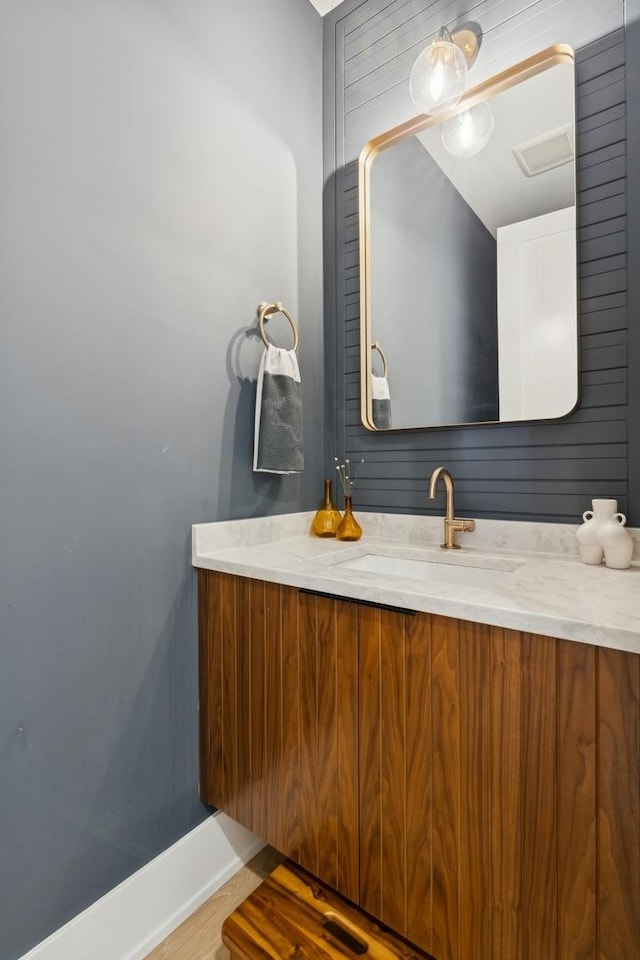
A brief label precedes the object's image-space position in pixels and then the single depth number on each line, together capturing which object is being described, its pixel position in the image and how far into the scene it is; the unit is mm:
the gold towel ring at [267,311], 1477
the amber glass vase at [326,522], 1601
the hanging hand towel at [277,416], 1423
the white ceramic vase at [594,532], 1125
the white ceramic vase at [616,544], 1074
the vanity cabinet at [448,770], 684
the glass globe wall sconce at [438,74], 1274
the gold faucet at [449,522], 1369
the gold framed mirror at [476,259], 1251
